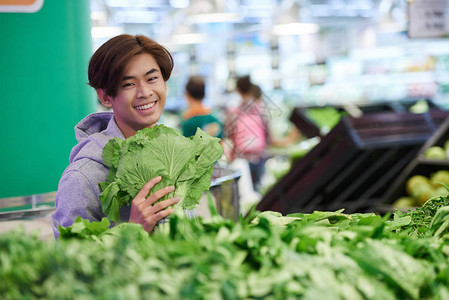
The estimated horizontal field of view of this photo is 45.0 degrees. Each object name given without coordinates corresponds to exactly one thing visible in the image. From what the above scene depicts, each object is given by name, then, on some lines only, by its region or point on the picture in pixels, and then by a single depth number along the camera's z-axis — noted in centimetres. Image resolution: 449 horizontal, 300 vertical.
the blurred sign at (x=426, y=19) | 605
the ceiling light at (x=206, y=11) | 772
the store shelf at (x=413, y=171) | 415
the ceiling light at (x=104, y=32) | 1212
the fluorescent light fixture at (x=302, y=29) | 1217
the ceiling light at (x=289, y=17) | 922
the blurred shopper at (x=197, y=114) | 582
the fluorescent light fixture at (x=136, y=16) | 1480
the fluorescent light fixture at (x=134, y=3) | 1317
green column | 311
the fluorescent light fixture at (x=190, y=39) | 1268
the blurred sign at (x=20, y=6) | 307
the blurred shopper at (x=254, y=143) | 705
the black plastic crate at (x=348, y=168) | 441
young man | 204
